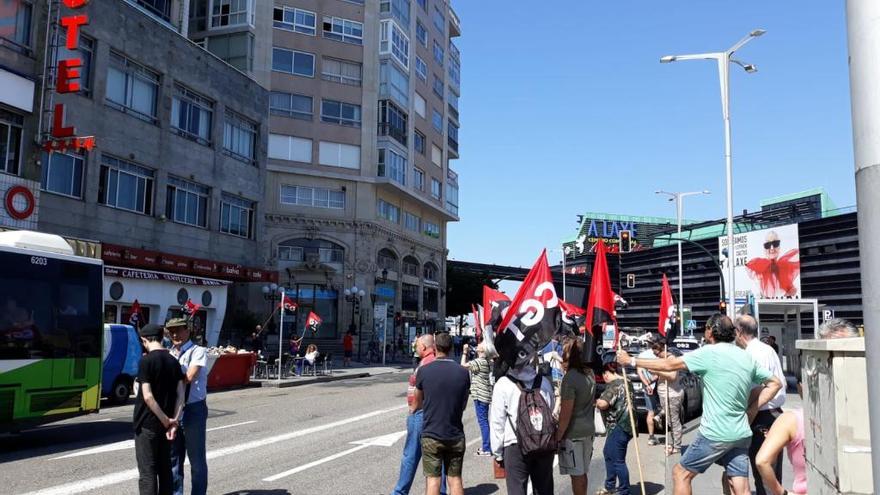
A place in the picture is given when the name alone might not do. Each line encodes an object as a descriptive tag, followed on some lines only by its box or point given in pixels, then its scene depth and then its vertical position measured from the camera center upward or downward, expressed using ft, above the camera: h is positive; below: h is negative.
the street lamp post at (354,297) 140.10 +4.50
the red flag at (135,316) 71.92 +0.04
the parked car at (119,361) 56.34 -3.62
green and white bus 33.63 -0.75
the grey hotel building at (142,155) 71.46 +20.34
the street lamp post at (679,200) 145.40 +25.39
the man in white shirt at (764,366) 20.58 -1.41
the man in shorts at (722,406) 17.99 -2.10
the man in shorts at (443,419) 20.02 -2.81
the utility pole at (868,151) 7.58 +1.91
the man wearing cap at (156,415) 19.70 -2.78
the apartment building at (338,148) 144.25 +36.73
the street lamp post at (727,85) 72.69 +25.18
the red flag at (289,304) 88.89 +1.79
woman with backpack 18.45 -2.81
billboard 127.85 +11.01
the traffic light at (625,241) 111.34 +12.95
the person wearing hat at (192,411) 21.90 -2.95
